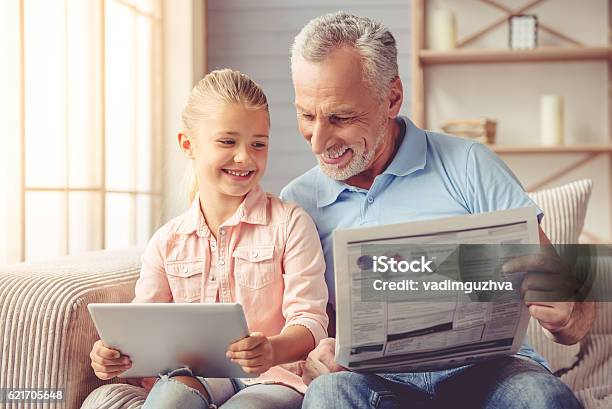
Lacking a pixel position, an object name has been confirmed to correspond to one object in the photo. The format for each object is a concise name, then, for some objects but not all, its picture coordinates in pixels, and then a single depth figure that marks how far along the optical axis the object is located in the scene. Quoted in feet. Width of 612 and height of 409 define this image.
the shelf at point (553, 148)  11.94
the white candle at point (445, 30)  12.41
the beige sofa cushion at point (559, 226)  6.54
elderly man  5.43
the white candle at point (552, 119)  12.09
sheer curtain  8.13
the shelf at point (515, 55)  11.99
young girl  5.15
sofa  4.94
